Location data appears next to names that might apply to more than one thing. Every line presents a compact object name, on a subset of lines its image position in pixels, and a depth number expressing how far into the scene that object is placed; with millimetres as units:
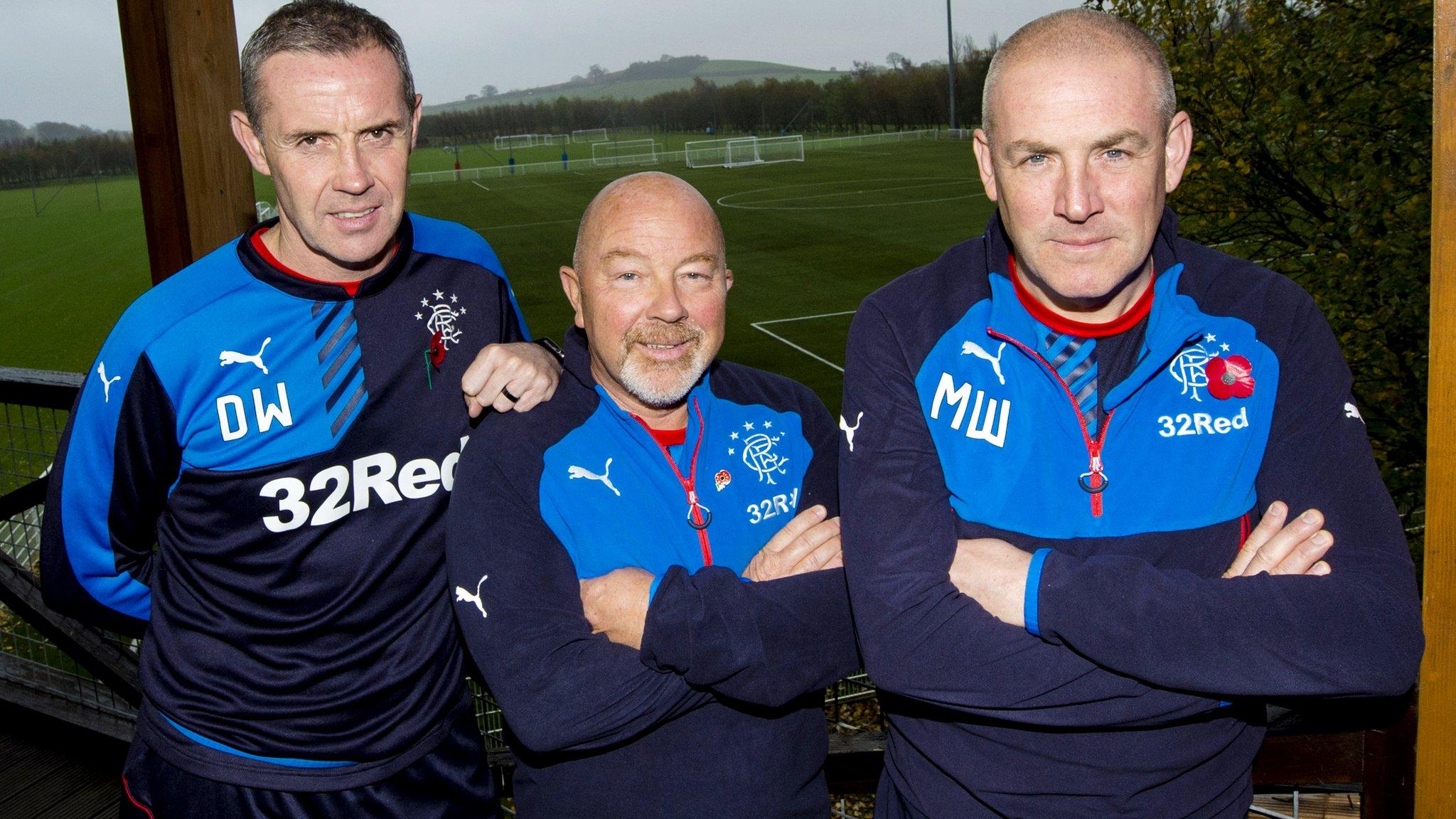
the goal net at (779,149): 65438
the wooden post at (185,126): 2914
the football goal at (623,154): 71562
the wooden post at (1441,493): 1837
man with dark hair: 2238
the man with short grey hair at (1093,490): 1740
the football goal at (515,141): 88125
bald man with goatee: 1949
